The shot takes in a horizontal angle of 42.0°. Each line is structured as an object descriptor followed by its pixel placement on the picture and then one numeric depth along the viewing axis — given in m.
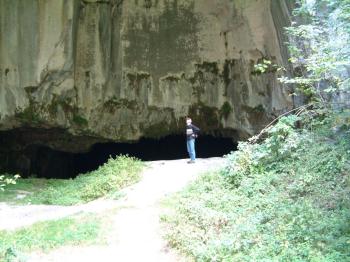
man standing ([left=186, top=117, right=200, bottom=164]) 12.53
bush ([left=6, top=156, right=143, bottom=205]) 10.47
